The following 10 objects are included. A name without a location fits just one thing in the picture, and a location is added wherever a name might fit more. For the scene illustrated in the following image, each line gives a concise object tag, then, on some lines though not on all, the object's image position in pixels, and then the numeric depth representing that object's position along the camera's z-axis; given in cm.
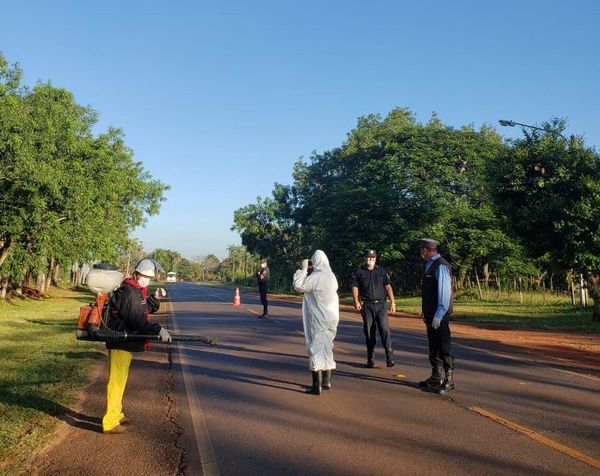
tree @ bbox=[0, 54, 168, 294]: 2094
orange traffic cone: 2628
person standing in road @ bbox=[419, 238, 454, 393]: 679
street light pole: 1721
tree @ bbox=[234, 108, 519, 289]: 3288
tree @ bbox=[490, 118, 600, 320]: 1650
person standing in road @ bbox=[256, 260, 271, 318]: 1808
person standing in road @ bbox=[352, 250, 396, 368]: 849
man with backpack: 503
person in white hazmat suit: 690
